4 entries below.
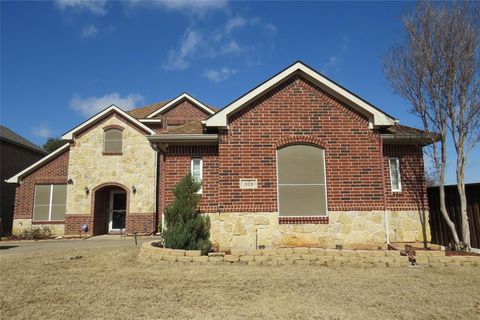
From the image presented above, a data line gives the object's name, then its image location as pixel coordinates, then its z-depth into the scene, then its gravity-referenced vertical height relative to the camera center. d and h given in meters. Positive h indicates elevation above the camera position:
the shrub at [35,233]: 17.24 -1.25
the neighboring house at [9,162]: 21.41 +3.32
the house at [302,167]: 9.96 +1.22
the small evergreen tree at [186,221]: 9.20 -0.41
